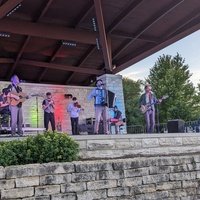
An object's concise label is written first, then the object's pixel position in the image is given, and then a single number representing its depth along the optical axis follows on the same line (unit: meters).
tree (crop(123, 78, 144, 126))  17.46
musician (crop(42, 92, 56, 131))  7.08
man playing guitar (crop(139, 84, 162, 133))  6.92
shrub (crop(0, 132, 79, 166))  3.62
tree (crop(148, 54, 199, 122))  16.54
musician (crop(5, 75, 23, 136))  5.89
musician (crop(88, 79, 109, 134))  7.12
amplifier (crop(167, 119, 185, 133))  6.37
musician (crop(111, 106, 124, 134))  8.77
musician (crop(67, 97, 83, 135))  7.97
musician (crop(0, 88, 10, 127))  6.36
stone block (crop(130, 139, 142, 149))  5.16
